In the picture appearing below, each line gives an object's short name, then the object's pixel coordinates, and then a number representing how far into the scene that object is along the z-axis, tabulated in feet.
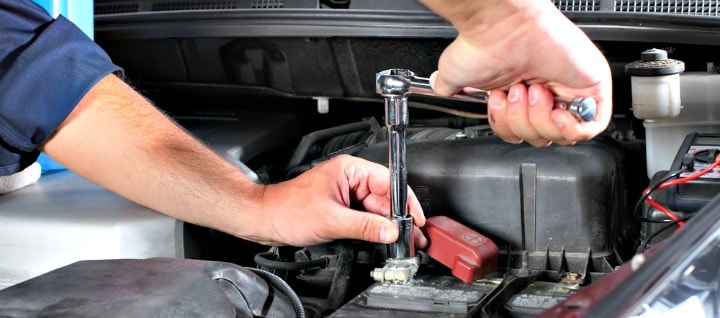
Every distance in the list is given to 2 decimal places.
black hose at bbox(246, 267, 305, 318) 3.27
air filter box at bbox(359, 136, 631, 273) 3.76
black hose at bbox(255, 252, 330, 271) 3.97
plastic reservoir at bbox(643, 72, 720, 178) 4.09
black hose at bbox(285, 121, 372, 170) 4.73
